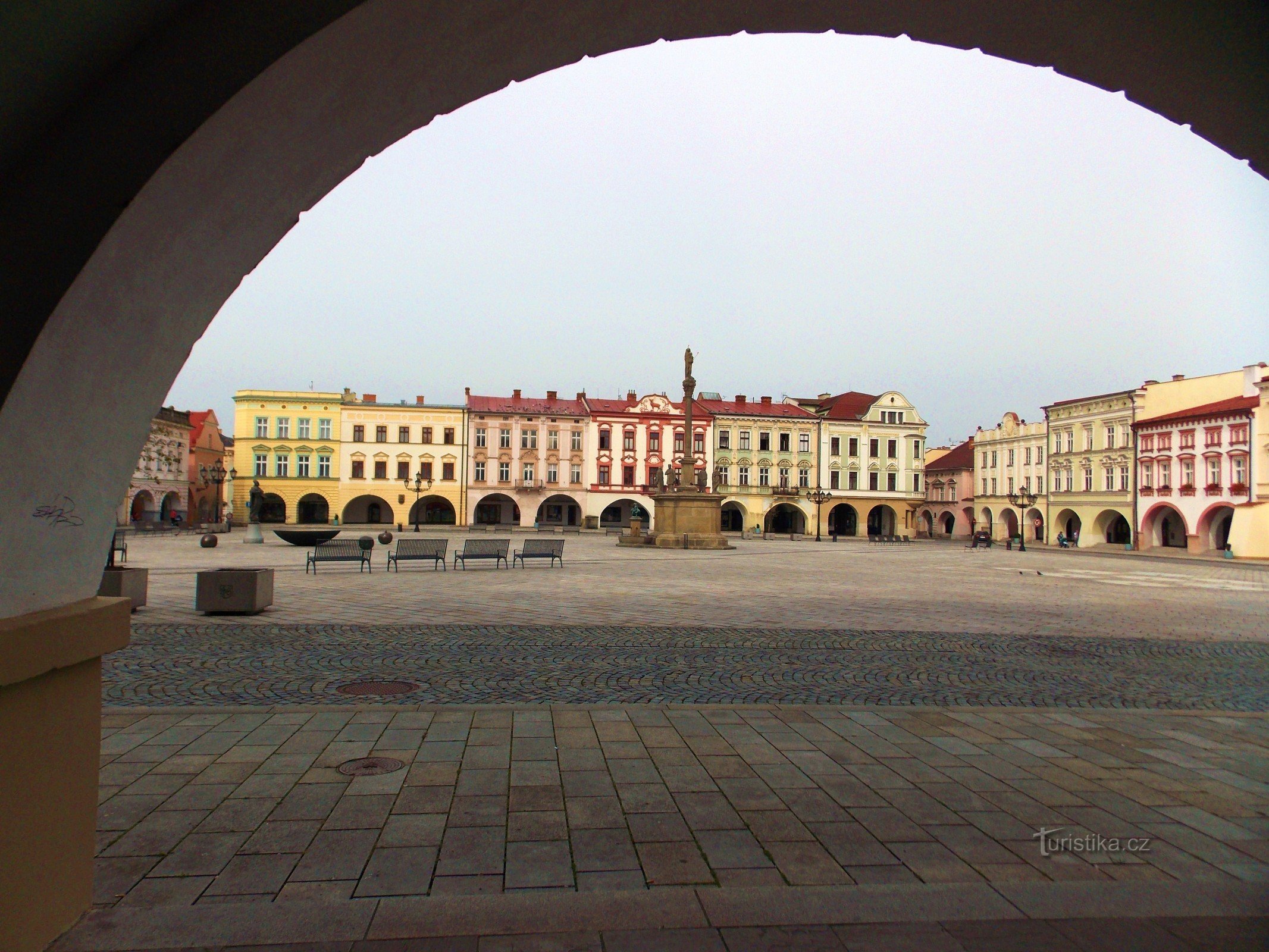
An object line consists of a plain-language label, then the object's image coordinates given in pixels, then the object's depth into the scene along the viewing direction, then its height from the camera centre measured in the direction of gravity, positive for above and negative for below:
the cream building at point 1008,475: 66.19 +2.86
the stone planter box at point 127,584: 12.08 -1.29
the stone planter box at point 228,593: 13.00 -1.45
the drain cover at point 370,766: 5.42 -1.77
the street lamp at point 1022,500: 52.91 +0.67
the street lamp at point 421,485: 66.75 +1.40
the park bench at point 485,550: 22.42 -1.31
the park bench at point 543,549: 23.45 -1.35
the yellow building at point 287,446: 65.94 +4.40
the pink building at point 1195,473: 47.69 +2.35
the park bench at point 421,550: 22.52 -1.33
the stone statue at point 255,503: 42.72 -0.12
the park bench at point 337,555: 20.33 -1.32
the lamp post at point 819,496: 60.91 +0.85
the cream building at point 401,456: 67.00 +3.78
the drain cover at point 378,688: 7.89 -1.80
